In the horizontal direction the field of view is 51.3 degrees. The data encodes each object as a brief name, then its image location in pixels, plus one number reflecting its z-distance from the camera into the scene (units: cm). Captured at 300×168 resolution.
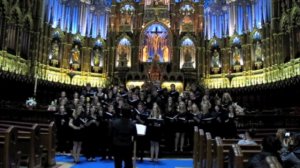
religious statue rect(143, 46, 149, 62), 2952
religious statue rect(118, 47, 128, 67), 2919
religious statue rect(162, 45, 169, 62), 2944
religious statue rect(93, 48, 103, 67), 2986
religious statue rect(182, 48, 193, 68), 2897
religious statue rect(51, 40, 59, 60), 2787
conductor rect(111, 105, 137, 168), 723
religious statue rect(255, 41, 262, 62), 2636
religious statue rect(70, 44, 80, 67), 2888
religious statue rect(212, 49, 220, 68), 2916
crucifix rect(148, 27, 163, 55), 2966
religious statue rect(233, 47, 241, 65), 2798
